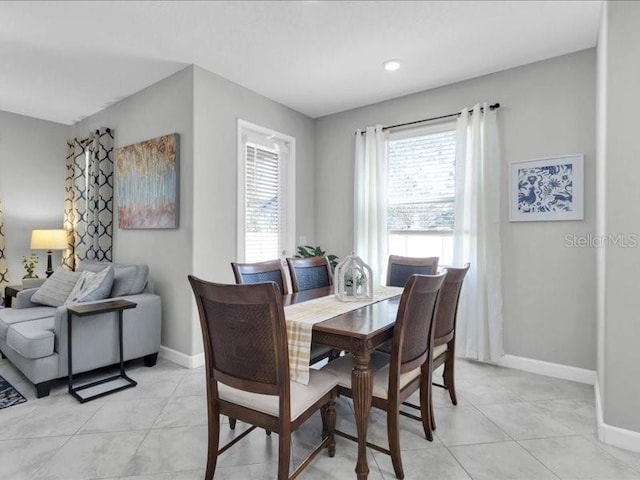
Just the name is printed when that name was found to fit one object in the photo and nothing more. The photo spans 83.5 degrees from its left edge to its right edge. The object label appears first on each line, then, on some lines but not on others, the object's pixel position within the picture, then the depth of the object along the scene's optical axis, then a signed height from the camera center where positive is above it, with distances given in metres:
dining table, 1.61 -0.50
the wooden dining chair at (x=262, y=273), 2.48 -0.27
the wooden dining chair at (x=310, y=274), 2.91 -0.32
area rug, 2.49 -1.16
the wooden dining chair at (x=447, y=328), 2.12 -0.58
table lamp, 4.29 -0.05
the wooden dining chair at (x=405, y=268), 2.93 -0.27
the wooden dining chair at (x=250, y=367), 1.40 -0.55
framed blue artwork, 2.88 +0.39
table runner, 1.66 -0.43
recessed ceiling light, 3.06 +1.49
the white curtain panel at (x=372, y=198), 3.91 +0.42
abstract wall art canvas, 3.28 +0.52
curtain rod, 3.21 +1.18
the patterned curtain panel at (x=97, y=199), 4.04 +0.43
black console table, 2.57 -0.77
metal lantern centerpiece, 2.32 -0.30
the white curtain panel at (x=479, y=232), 3.20 +0.04
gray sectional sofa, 2.59 -0.78
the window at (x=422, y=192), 3.58 +0.46
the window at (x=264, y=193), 3.64 +0.47
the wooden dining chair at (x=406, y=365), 1.67 -0.67
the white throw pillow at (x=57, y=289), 3.42 -0.52
